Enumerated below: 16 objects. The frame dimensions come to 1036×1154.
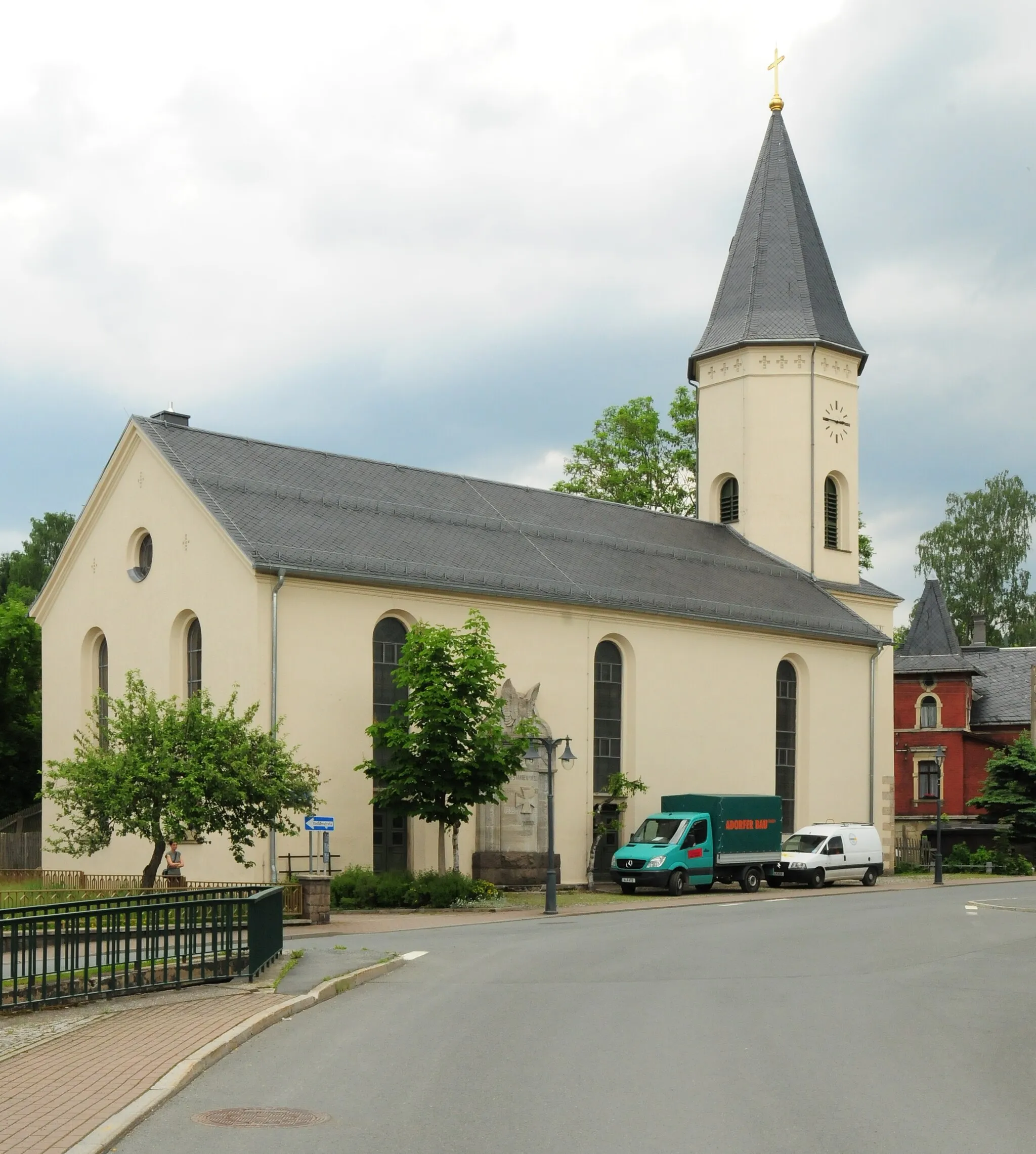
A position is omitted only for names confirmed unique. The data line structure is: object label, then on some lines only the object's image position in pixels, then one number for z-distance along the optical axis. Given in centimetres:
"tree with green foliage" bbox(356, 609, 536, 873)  3042
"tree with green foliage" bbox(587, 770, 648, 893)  3750
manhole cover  855
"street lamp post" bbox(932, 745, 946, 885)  3892
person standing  2552
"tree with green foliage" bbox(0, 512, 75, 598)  7850
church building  3262
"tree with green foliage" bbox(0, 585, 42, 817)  4269
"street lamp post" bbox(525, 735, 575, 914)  2850
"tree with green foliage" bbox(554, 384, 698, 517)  6256
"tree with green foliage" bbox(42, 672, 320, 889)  2473
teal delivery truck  3375
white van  3728
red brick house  5731
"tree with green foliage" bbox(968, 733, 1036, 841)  4953
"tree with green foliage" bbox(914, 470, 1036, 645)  7581
